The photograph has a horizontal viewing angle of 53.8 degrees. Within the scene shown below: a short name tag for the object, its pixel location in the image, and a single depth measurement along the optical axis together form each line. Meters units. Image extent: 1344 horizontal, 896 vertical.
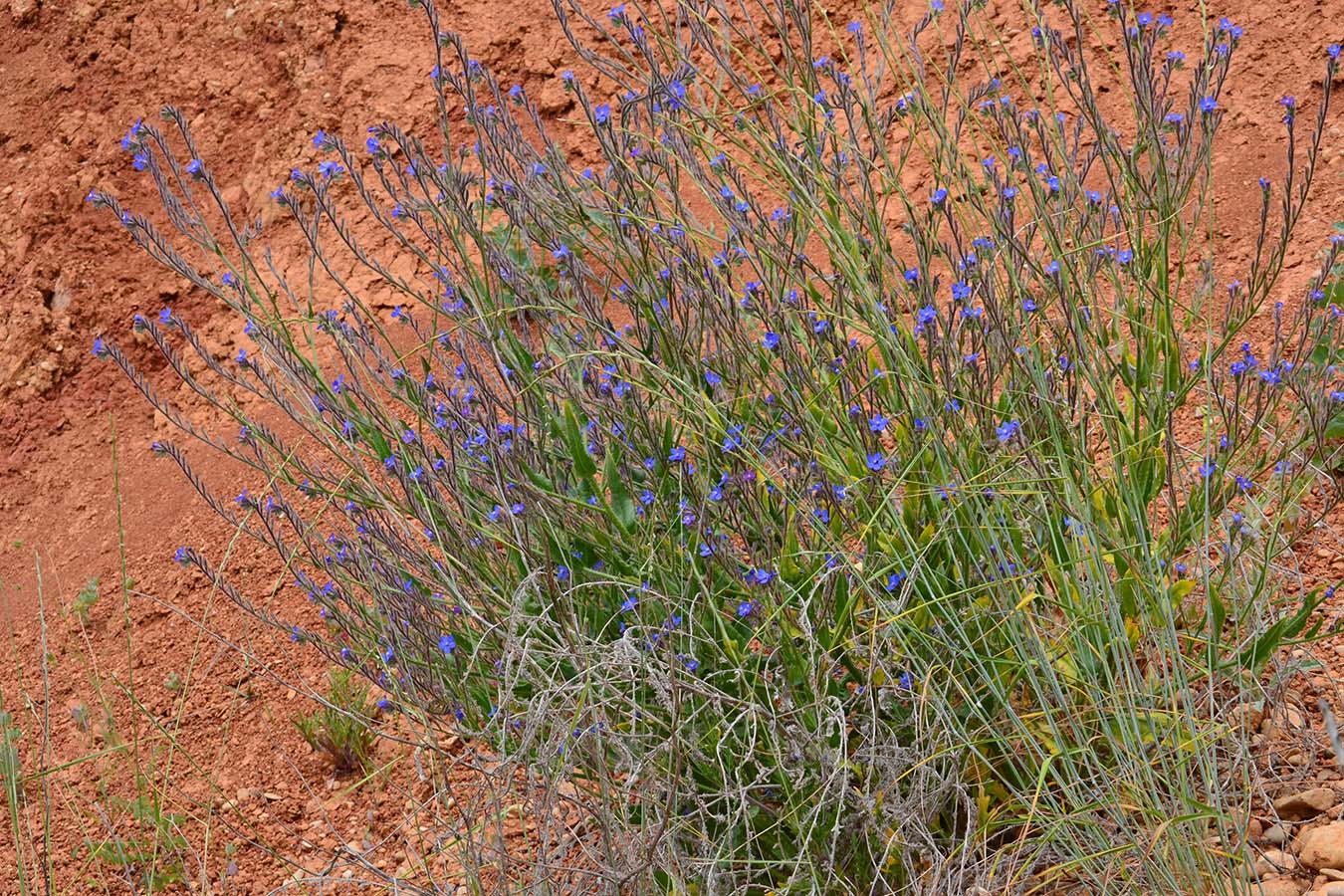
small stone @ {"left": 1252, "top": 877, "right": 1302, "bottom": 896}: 2.08
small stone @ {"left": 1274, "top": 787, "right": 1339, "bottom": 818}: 2.23
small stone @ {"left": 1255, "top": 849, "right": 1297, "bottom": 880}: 2.15
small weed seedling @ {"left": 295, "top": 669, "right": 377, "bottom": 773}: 3.11
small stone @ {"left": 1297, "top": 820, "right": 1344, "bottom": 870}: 2.09
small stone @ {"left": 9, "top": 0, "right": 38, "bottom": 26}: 5.84
